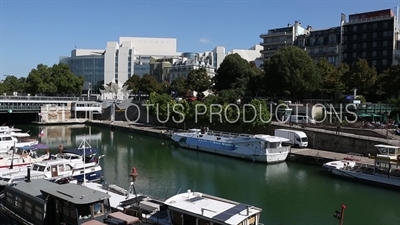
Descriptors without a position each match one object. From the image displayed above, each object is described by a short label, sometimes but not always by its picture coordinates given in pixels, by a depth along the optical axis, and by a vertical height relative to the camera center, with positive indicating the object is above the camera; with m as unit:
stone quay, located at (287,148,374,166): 33.31 -4.87
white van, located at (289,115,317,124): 46.85 -2.20
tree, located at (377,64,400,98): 49.25 +2.56
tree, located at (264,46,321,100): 52.72 +3.93
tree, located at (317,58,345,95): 55.85 +3.17
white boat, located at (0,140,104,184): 24.20 -4.70
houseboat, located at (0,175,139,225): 15.27 -4.49
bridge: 67.25 -1.03
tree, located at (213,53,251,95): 68.69 +5.19
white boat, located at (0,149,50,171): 27.01 -4.43
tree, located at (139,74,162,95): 87.44 +3.26
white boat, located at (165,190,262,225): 13.95 -4.11
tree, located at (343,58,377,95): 53.88 +3.32
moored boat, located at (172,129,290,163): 35.75 -4.45
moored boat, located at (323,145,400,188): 27.12 -4.95
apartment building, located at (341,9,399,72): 67.12 +11.37
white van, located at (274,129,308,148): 39.66 -3.66
